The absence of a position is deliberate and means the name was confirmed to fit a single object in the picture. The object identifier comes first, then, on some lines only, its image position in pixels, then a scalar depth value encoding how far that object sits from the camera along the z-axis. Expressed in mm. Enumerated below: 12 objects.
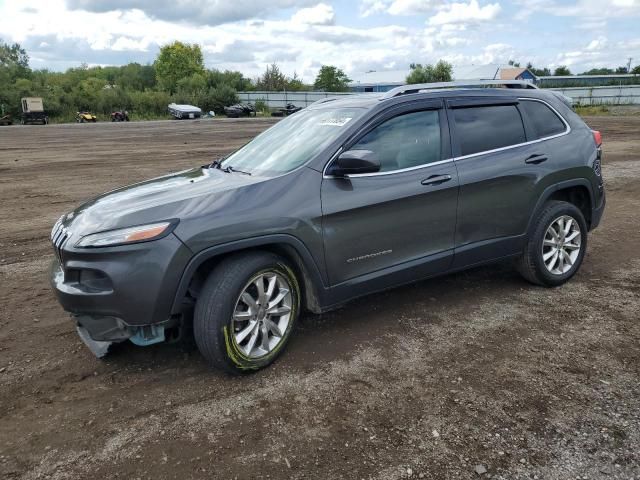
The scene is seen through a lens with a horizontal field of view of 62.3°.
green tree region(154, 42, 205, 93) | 94750
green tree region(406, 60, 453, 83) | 62281
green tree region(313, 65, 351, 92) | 83500
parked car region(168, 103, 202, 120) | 48688
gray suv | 3195
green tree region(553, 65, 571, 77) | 95825
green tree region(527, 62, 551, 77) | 98200
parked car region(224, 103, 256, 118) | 49906
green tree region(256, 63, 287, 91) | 69312
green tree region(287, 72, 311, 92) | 69956
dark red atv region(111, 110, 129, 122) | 48969
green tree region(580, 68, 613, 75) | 102675
